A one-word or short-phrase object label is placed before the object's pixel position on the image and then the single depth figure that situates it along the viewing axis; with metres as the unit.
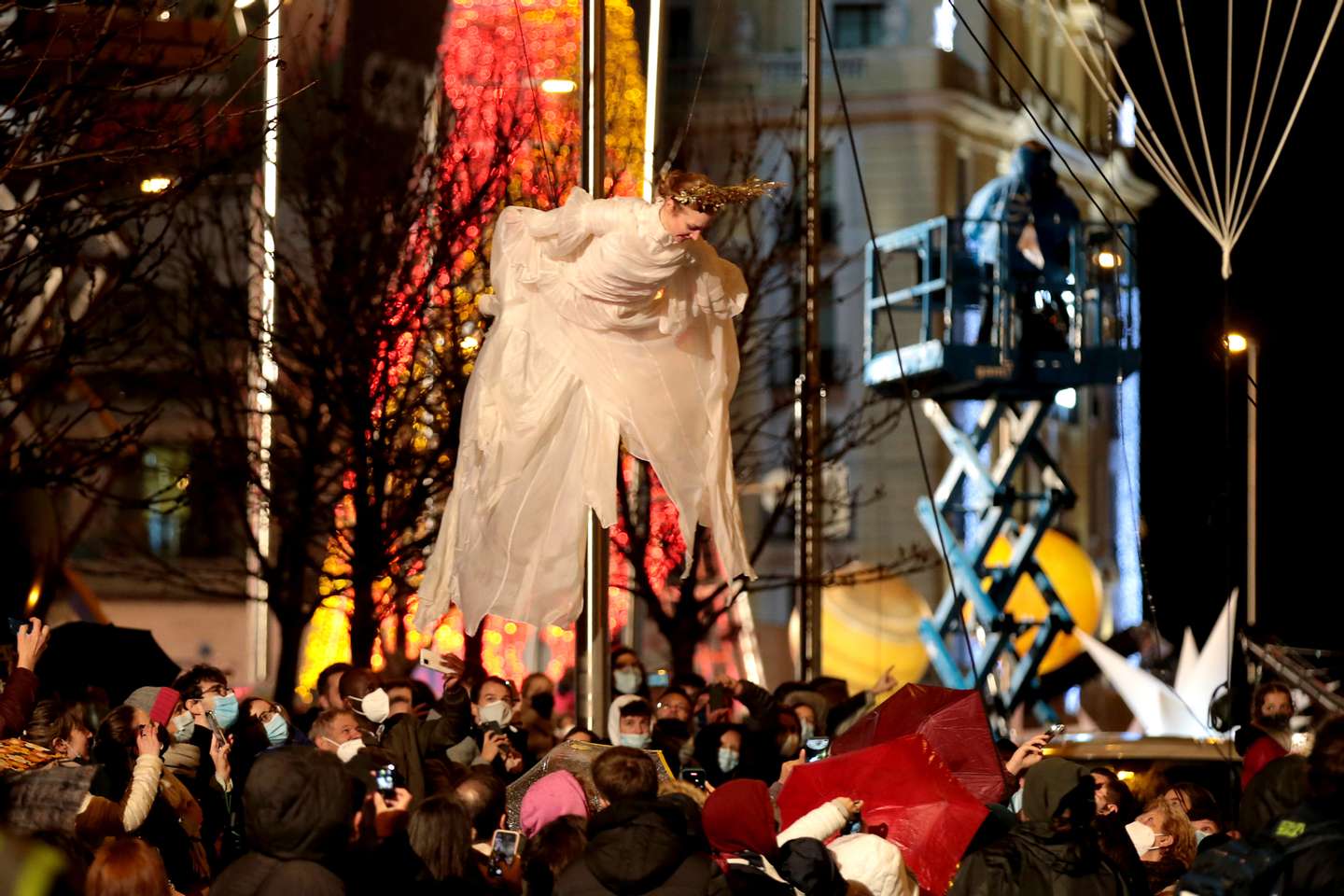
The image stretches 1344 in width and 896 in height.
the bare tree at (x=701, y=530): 23.66
